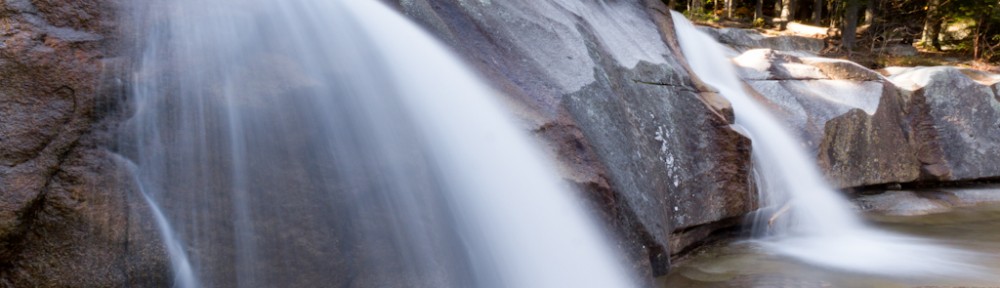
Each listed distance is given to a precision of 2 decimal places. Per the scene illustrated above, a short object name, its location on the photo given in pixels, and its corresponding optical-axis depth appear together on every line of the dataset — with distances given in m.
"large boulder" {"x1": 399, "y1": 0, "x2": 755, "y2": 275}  4.01
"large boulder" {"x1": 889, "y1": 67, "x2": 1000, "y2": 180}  8.48
